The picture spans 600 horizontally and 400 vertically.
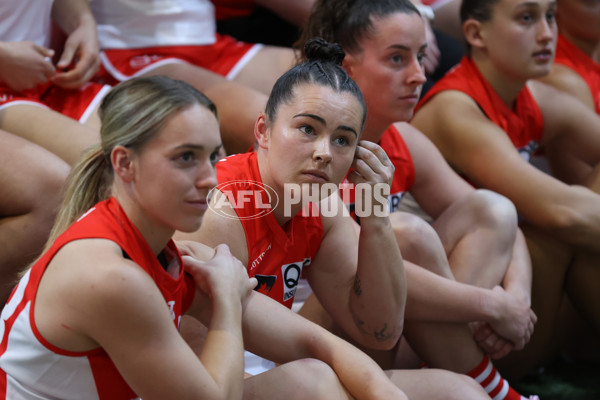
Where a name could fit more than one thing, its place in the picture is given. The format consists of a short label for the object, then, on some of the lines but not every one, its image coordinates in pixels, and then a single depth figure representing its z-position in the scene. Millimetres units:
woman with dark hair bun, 5826
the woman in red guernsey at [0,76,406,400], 5502
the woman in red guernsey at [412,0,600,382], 6478
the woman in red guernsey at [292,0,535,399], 6143
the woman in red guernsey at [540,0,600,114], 7051
